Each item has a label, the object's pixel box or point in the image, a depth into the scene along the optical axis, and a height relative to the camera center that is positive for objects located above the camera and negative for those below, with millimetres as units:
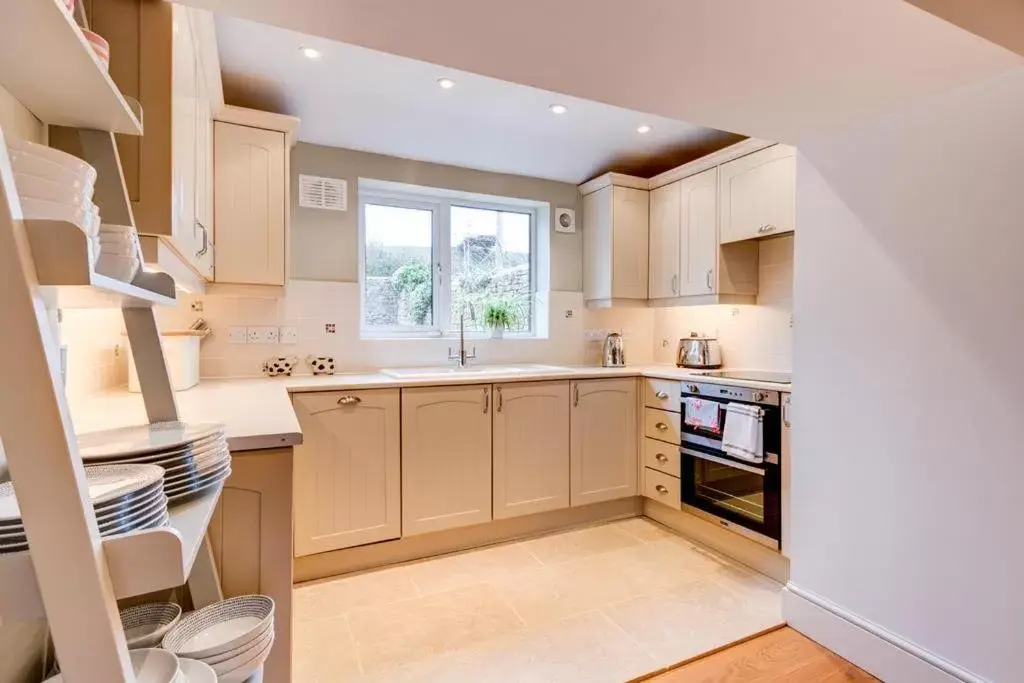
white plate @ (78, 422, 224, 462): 846 -188
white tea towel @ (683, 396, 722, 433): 2631 -428
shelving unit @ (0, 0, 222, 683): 460 -160
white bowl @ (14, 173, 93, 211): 601 +182
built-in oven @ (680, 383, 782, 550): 2336 -722
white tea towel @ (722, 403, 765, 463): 2385 -476
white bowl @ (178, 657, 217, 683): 915 -618
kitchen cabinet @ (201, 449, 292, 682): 1224 -481
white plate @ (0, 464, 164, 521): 568 -190
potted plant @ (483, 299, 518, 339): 3402 +134
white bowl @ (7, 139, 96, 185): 584 +222
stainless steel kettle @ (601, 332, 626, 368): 3625 -128
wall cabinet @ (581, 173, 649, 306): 3443 +662
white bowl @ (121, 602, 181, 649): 1031 -619
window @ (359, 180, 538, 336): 3236 +512
